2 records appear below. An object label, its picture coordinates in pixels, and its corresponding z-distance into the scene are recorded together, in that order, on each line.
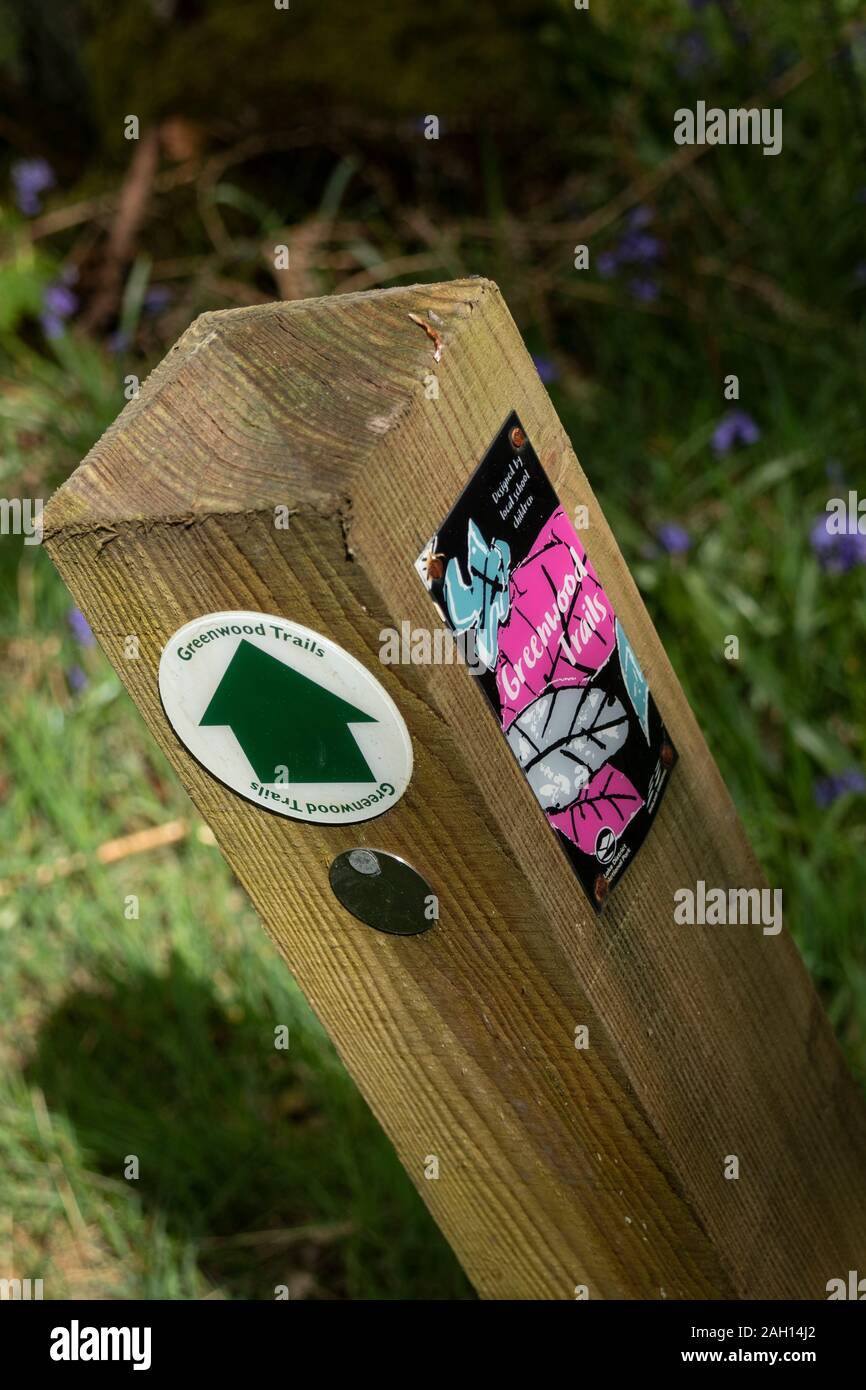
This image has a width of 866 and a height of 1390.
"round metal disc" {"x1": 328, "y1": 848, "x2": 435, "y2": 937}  1.04
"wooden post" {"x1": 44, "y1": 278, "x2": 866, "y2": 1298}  0.92
